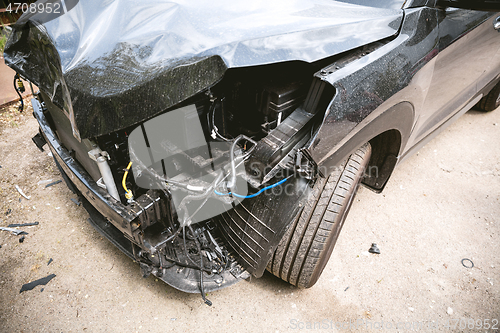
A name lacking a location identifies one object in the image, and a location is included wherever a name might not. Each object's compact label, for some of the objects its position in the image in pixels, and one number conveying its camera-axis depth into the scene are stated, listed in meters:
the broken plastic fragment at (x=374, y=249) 2.09
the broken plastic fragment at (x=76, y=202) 2.33
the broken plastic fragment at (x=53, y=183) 2.50
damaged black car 1.20
